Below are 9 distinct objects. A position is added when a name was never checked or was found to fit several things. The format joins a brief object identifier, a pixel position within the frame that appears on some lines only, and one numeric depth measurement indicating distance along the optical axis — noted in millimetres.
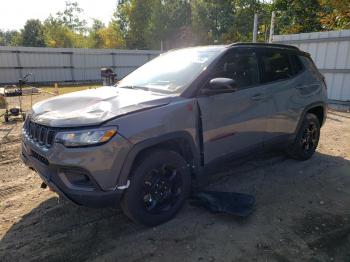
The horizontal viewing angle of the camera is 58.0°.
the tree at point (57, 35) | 50281
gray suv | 2848
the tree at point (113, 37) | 50500
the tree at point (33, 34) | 59709
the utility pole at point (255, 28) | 14768
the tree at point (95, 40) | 53125
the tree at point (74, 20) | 64500
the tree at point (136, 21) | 47156
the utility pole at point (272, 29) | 13275
